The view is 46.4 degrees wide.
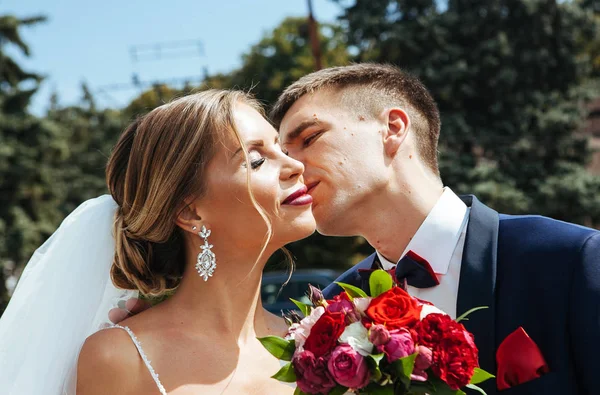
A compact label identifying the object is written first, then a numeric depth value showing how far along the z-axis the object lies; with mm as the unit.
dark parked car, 6996
